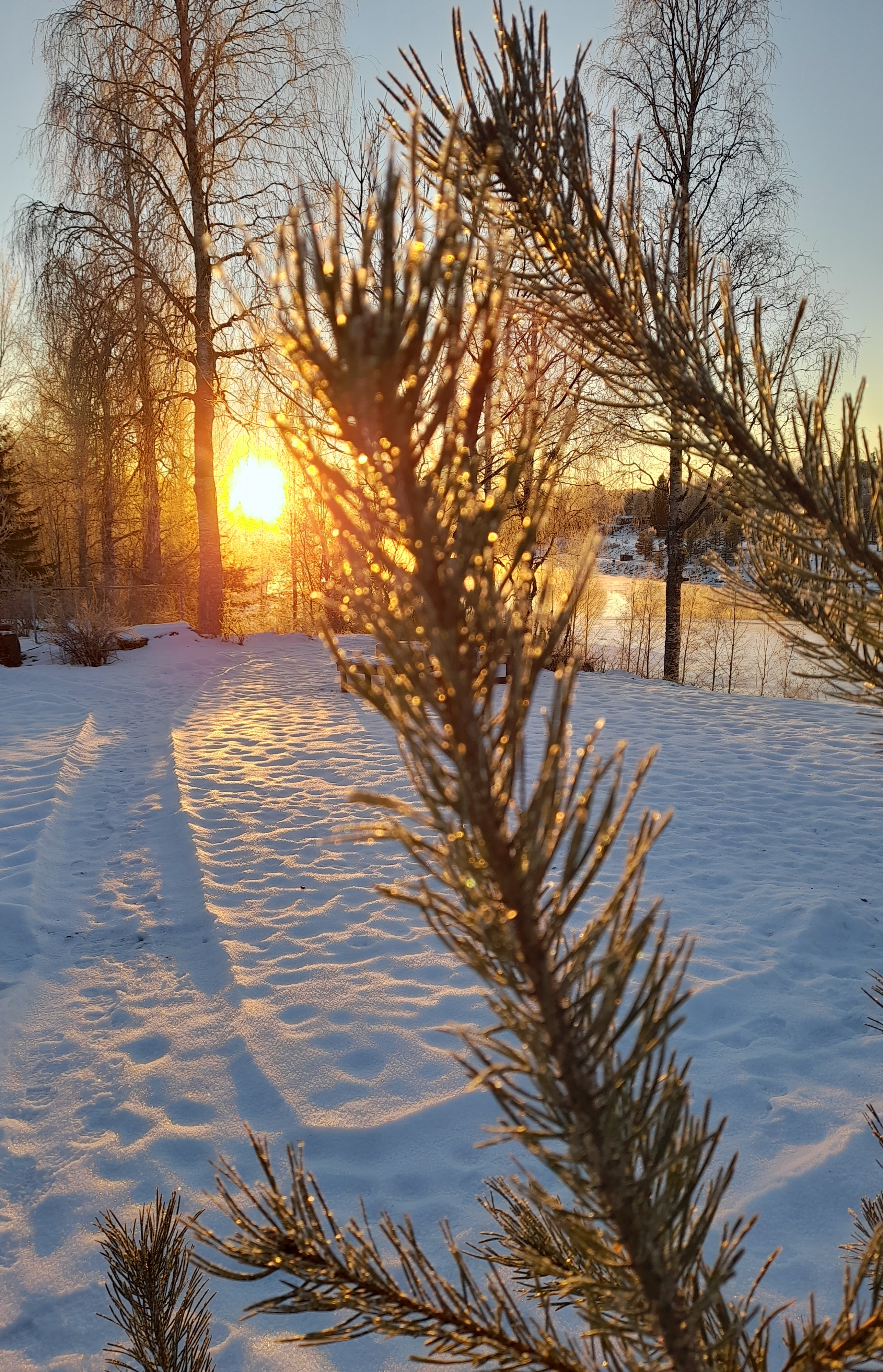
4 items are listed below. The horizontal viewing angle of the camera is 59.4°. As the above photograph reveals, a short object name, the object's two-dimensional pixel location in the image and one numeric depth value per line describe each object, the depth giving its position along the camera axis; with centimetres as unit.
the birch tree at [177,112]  1176
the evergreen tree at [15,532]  2067
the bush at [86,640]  1237
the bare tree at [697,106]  1080
